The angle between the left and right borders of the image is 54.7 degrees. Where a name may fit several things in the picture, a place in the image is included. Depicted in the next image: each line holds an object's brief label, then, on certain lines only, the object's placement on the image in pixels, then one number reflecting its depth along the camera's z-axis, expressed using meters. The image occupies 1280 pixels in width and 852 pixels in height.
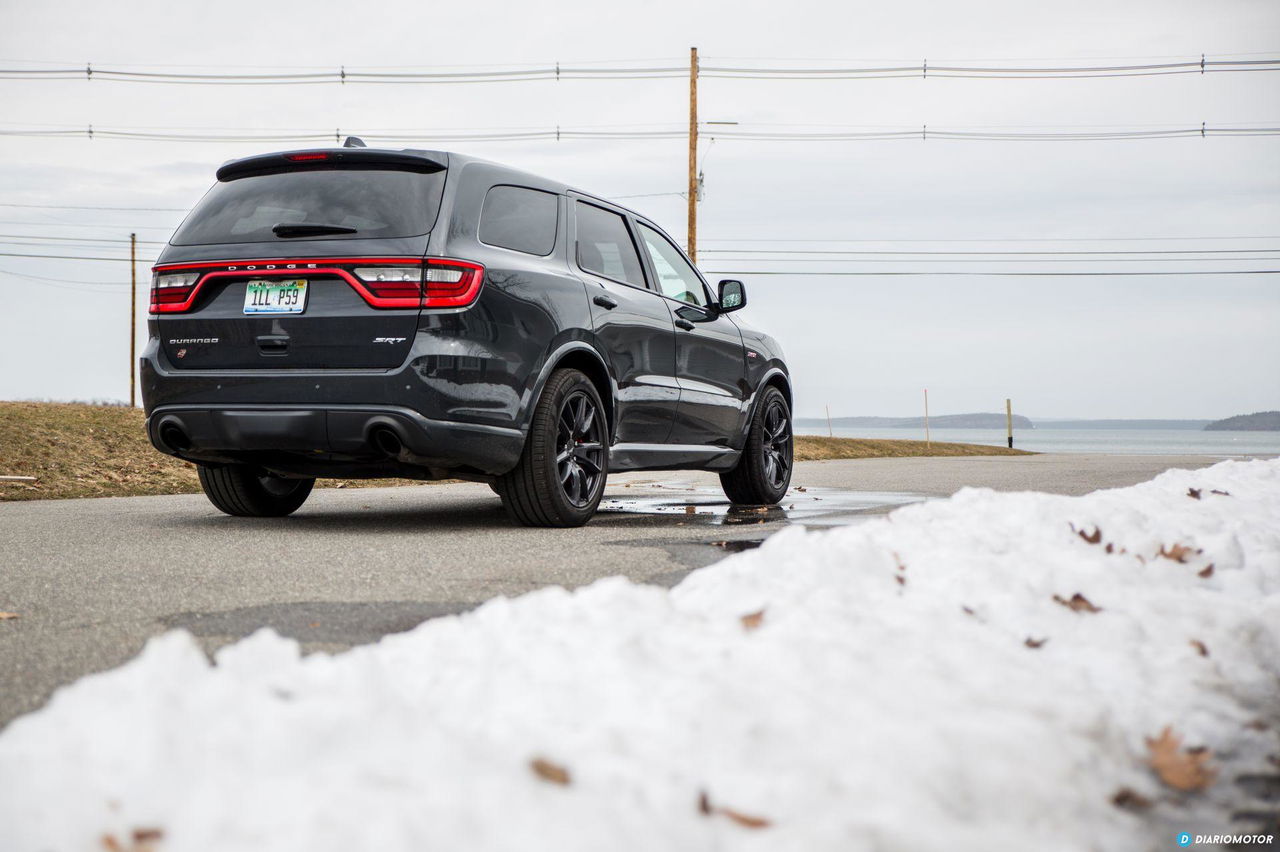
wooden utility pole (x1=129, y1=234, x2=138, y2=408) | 54.72
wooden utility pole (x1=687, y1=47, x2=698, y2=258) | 30.27
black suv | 5.82
